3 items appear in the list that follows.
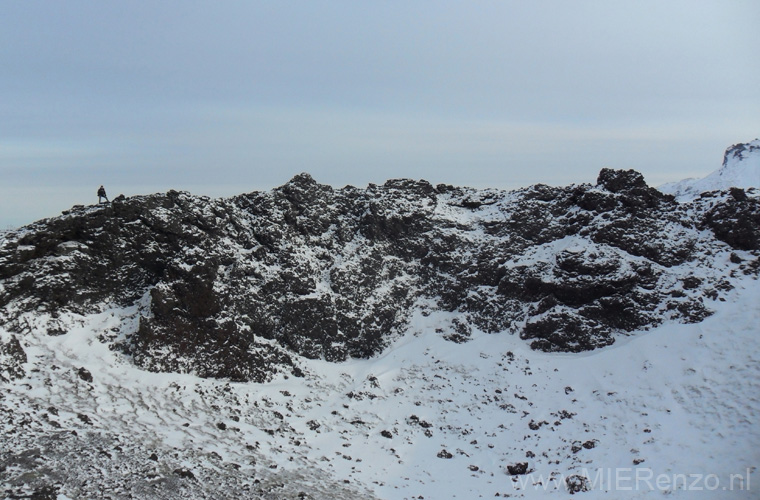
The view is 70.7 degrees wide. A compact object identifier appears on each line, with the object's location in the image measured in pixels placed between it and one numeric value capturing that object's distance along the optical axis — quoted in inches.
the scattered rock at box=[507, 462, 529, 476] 979.3
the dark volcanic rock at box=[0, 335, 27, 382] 938.7
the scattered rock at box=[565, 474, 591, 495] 918.4
